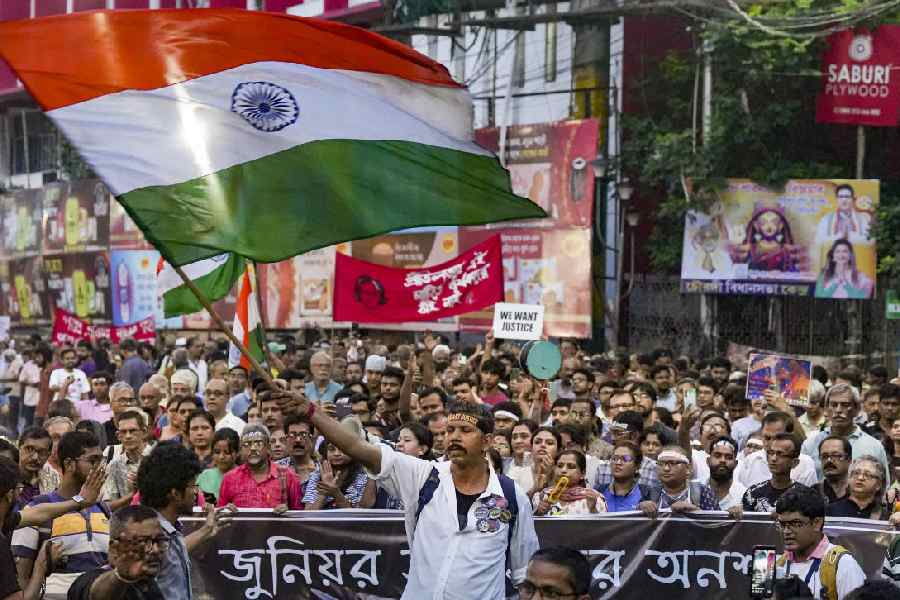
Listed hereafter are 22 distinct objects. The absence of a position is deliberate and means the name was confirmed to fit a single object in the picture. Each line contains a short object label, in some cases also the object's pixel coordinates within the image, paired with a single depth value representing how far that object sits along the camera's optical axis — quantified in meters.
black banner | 9.30
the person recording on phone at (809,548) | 6.74
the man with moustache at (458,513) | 6.43
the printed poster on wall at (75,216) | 41.38
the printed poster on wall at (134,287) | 38.84
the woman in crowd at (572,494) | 9.48
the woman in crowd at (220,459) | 10.41
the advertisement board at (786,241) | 27.20
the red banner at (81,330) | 24.27
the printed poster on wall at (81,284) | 40.81
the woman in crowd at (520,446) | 10.84
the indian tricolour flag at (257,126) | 6.91
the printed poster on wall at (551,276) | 27.98
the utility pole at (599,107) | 29.58
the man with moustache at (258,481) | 9.84
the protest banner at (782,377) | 13.84
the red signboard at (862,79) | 27.69
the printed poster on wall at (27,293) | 44.31
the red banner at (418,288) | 15.62
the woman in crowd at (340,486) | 9.59
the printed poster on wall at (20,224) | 45.09
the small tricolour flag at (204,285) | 10.12
